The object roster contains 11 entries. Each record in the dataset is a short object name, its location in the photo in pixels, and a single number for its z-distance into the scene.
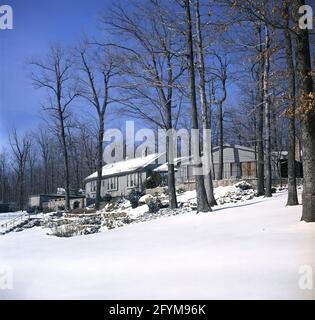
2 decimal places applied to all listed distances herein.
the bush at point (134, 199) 28.23
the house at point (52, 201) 46.36
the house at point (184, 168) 41.22
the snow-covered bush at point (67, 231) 18.89
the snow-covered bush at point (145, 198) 28.14
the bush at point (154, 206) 23.08
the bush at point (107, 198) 38.92
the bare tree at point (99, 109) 33.31
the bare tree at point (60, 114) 35.44
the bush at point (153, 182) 37.56
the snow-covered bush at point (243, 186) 27.35
